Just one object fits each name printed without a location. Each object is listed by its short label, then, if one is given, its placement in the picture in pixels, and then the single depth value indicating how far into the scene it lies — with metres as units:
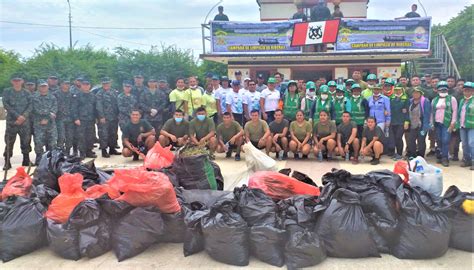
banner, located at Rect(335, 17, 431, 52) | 17.34
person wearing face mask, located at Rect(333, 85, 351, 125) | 8.48
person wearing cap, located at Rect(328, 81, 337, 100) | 8.65
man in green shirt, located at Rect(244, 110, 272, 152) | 8.41
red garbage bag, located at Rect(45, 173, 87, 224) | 3.85
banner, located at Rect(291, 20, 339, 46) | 17.42
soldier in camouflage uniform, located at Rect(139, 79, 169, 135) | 9.09
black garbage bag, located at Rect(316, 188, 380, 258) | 3.51
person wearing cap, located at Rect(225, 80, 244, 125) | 9.71
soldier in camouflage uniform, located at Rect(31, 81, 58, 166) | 7.79
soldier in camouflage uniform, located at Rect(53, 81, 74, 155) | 8.35
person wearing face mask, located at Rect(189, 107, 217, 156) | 8.36
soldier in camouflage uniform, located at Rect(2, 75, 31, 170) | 7.69
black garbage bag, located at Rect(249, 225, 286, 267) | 3.54
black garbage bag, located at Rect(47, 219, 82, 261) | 3.69
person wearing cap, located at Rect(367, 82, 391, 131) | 8.23
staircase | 17.47
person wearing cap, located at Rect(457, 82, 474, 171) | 7.16
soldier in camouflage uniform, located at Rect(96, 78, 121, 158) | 8.80
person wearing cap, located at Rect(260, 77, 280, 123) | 9.42
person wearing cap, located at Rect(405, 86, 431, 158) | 7.99
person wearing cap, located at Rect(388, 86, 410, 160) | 8.19
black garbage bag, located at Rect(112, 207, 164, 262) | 3.71
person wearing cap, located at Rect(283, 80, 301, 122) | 8.96
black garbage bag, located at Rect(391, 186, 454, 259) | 3.51
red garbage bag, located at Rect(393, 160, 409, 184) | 4.18
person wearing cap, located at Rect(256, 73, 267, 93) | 10.65
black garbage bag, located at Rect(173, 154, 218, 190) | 4.96
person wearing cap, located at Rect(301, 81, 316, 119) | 8.97
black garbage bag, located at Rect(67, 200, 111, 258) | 3.69
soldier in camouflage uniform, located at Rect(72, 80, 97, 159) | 8.60
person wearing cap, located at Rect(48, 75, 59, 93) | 8.60
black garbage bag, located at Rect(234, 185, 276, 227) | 3.70
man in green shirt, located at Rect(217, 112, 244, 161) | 8.50
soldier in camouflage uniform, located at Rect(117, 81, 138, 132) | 8.82
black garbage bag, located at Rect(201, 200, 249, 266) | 3.55
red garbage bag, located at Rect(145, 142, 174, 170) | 5.28
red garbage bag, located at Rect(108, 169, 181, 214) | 3.80
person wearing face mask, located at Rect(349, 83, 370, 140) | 8.35
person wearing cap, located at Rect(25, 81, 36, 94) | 7.97
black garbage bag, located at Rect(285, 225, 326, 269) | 3.44
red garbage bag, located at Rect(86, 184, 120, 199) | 3.98
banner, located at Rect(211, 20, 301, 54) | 18.08
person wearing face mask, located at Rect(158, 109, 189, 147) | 8.37
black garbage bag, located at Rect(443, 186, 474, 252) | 3.62
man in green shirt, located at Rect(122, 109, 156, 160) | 8.39
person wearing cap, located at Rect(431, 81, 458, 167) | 7.53
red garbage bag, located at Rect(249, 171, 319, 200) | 4.37
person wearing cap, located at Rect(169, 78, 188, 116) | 9.32
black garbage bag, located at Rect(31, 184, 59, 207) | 4.09
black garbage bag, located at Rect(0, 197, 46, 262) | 3.73
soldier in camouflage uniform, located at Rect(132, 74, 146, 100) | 9.09
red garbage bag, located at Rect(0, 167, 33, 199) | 4.28
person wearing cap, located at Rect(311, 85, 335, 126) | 8.55
